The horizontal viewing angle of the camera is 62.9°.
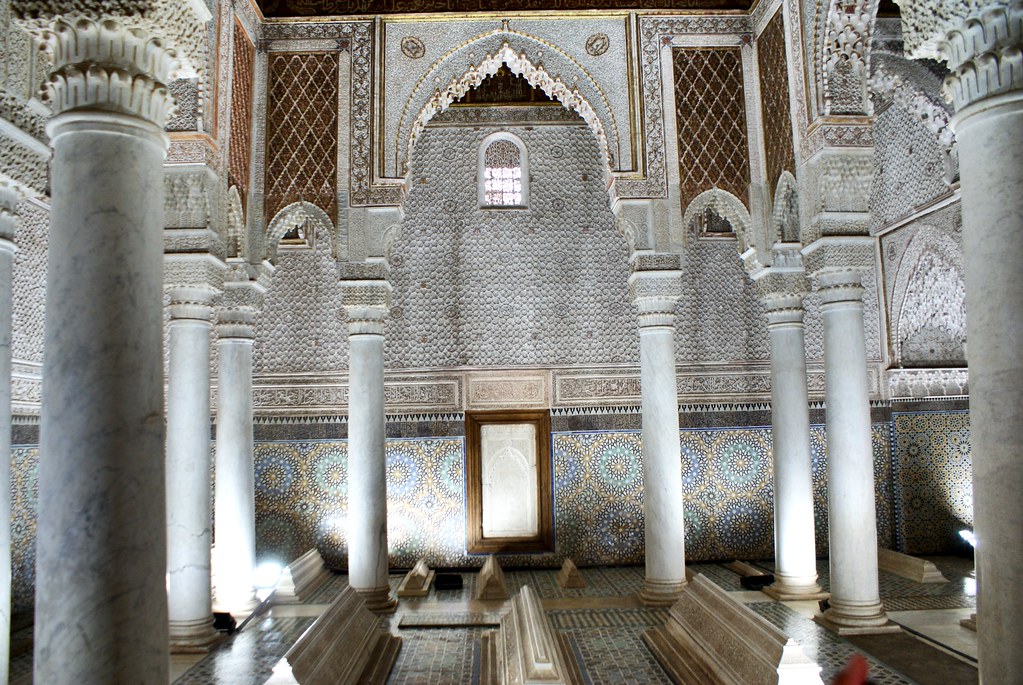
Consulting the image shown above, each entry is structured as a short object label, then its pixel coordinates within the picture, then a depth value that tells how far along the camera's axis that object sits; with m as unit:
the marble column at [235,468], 7.51
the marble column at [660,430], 7.39
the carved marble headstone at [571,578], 8.50
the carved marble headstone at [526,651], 4.44
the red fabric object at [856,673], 2.04
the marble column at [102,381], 2.88
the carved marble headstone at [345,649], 4.55
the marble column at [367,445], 7.42
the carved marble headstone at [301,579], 7.90
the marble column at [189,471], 6.16
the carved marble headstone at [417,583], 8.12
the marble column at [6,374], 4.15
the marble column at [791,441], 7.54
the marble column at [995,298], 2.99
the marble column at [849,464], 6.25
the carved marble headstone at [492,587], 7.94
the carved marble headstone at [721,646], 4.16
